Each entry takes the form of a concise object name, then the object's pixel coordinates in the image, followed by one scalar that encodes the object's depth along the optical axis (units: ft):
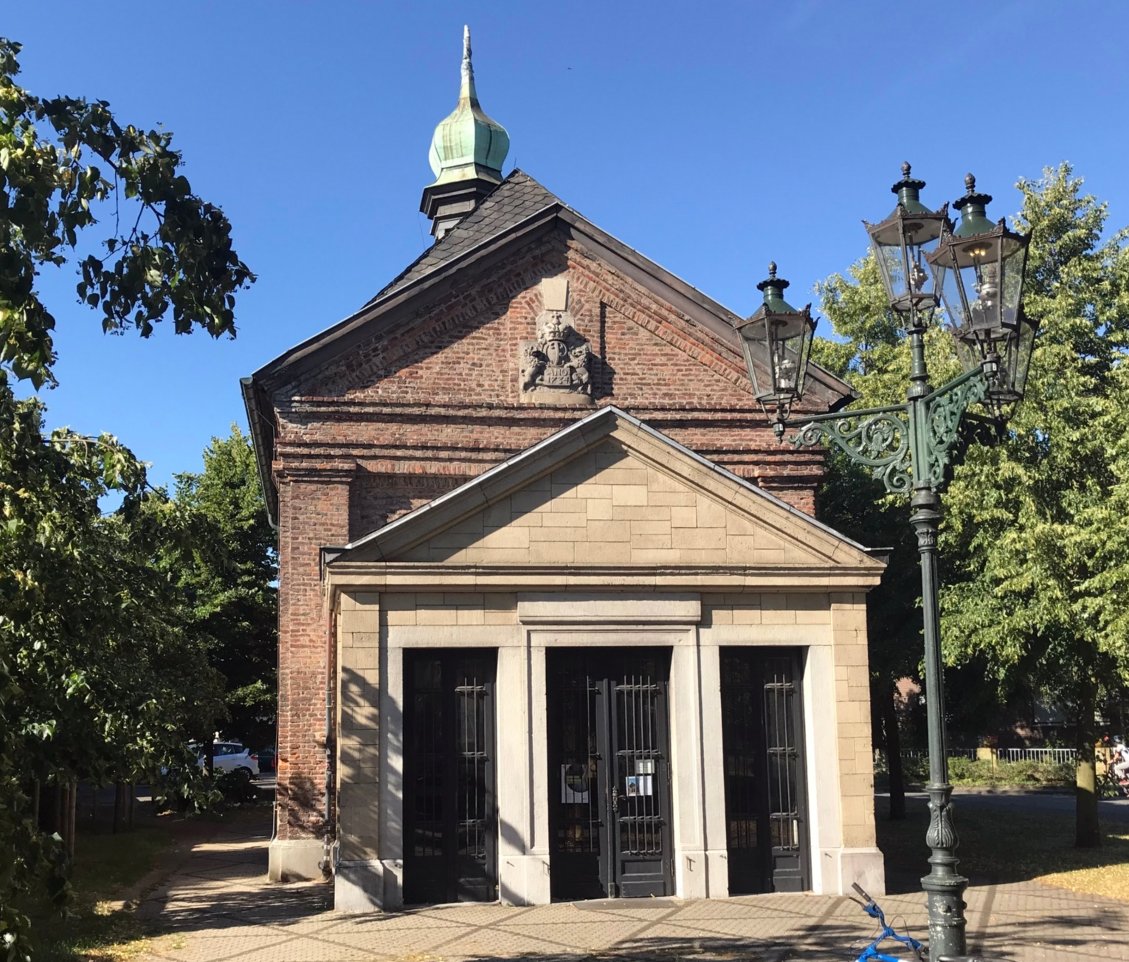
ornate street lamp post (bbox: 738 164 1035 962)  24.18
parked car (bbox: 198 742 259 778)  132.36
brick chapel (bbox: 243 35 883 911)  41.29
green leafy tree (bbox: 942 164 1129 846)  51.47
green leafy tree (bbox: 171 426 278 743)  100.27
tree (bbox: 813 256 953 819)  68.18
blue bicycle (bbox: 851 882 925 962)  24.06
